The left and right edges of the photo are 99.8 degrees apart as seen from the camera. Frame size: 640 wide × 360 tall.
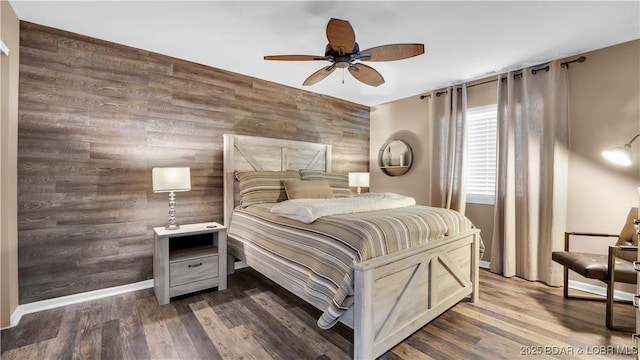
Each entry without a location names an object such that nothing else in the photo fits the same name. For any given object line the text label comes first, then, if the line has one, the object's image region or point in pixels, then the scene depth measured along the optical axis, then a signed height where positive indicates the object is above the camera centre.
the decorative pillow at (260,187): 3.19 -0.12
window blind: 3.65 +0.35
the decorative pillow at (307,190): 3.20 -0.15
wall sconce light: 2.45 +0.24
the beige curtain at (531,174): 3.00 +0.07
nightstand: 2.54 -0.86
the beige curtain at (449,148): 3.78 +0.44
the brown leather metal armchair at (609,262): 2.15 -0.72
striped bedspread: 1.73 -0.49
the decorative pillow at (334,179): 3.70 -0.02
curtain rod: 2.89 +1.29
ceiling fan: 1.90 +1.02
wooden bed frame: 1.66 -0.83
